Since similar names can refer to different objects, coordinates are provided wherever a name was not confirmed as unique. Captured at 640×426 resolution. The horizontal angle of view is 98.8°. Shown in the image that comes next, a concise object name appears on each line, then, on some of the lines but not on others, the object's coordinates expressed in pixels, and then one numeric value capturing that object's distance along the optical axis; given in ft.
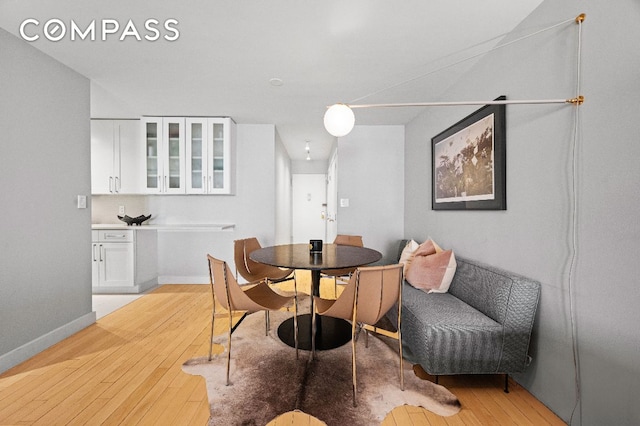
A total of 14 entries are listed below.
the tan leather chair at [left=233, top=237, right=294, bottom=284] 9.14
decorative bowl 12.46
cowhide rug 5.10
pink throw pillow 7.72
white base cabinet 11.87
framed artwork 6.69
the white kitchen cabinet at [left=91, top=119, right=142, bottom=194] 12.78
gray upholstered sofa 5.51
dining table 6.43
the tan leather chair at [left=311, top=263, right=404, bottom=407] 5.38
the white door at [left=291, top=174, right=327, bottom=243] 24.41
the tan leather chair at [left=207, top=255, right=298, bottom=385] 6.04
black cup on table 7.72
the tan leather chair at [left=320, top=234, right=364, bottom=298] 11.14
